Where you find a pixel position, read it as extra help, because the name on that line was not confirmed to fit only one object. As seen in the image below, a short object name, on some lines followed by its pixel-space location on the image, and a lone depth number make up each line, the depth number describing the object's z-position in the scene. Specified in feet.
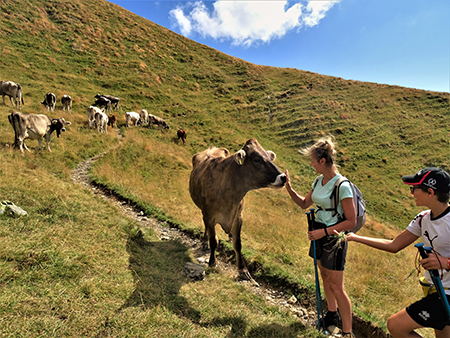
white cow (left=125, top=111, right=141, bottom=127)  76.81
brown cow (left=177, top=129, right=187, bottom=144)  77.97
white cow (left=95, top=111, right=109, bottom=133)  62.44
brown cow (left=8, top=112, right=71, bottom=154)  35.47
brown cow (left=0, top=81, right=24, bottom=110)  54.24
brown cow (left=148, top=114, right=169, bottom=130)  80.07
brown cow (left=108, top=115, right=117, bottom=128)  71.92
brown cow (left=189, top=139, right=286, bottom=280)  15.80
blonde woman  10.77
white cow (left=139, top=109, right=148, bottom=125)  83.15
